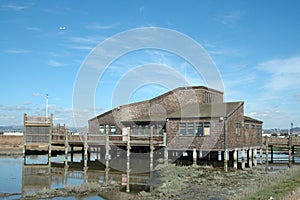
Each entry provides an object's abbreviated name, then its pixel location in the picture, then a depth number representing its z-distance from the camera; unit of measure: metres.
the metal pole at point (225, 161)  32.47
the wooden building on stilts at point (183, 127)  33.78
